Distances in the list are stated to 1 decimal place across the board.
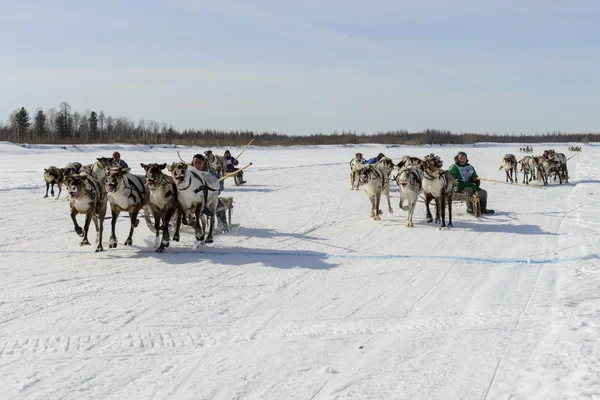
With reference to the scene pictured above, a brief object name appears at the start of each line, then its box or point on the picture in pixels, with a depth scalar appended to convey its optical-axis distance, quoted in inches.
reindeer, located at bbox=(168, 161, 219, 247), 374.6
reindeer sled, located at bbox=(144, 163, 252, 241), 394.6
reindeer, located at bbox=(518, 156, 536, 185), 997.8
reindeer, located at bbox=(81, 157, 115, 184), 536.2
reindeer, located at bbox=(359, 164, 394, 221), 513.7
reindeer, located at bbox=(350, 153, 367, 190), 815.1
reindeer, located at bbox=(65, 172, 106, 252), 361.1
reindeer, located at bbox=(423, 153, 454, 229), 489.1
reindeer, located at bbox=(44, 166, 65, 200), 664.6
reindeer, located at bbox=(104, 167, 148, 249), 366.6
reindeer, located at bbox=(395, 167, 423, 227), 485.4
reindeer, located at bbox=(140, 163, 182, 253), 366.3
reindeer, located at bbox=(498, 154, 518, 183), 1028.5
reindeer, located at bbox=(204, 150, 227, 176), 810.2
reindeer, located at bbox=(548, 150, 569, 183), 998.4
